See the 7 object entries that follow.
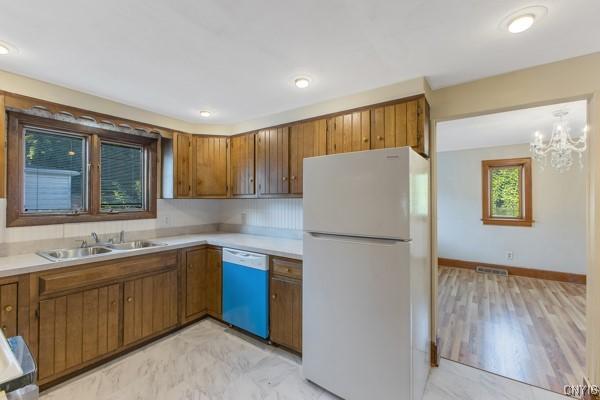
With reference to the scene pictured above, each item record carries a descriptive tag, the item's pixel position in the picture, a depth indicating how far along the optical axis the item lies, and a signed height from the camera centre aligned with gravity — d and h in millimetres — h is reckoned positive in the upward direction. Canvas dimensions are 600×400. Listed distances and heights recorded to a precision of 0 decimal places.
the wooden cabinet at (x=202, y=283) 2857 -908
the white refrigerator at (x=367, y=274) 1604 -488
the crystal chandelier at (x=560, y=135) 2992 +769
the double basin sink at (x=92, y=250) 2260 -464
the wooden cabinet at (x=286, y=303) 2299 -916
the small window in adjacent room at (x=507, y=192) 4652 +164
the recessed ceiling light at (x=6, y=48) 1674 +976
